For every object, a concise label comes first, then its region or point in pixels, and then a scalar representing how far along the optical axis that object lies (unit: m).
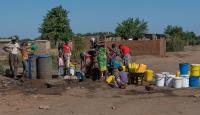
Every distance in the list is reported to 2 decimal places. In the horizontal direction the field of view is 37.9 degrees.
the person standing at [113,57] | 10.69
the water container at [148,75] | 10.65
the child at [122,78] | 9.53
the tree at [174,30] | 43.37
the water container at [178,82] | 9.46
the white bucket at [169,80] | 9.70
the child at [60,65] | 11.53
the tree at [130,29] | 36.26
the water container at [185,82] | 9.54
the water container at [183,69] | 10.00
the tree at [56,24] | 37.78
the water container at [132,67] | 10.50
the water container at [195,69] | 9.70
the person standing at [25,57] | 10.93
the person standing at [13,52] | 10.96
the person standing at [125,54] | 11.31
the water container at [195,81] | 9.56
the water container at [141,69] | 10.35
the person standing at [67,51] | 11.62
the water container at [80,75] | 10.51
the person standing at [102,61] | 10.45
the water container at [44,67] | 10.79
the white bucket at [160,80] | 9.80
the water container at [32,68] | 10.87
